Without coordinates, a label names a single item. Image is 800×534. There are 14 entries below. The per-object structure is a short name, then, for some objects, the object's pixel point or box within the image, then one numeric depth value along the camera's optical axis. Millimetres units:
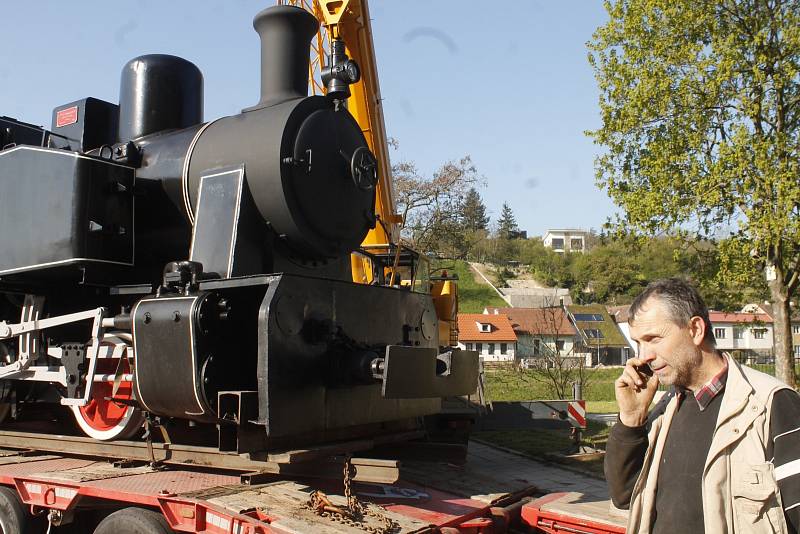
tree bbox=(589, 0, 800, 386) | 13633
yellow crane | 9562
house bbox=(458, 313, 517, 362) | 43844
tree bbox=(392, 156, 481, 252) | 34438
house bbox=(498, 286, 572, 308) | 62031
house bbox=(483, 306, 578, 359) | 44875
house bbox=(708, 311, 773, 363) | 51969
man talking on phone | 2176
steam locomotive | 4242
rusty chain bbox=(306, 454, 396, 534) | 3904
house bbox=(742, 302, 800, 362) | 36441
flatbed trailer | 3965
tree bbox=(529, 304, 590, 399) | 18406
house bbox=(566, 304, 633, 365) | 46188
